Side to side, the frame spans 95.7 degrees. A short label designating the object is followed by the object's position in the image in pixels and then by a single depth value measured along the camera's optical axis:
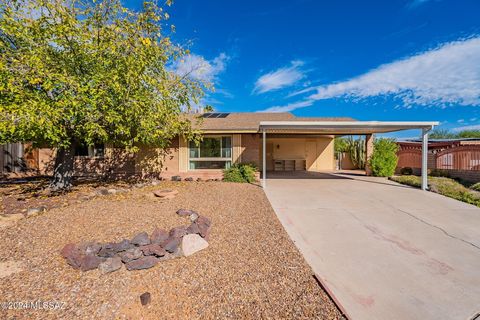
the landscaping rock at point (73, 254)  3.11
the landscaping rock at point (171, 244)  3.40
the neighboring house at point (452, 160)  10.20
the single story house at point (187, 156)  10.78
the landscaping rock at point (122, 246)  3.35
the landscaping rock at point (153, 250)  3.29
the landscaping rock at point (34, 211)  4.99
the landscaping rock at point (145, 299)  2.45
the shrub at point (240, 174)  10.28
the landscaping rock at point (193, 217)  4.77
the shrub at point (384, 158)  12.20
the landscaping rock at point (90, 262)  3.06
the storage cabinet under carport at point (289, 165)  16.39
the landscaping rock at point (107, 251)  3.26
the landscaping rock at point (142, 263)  3.06
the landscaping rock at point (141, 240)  3.47
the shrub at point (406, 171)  13.27
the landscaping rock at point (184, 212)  4.99
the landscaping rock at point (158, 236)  3.57
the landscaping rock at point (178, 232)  3.68
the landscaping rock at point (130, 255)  3.17
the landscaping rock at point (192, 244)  3.46
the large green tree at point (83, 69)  5.21
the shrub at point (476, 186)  8.68
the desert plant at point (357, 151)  16.39
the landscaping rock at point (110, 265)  3.02
